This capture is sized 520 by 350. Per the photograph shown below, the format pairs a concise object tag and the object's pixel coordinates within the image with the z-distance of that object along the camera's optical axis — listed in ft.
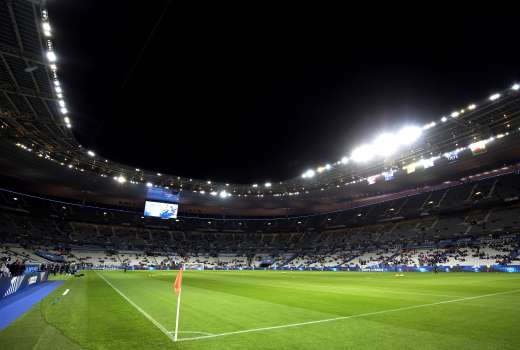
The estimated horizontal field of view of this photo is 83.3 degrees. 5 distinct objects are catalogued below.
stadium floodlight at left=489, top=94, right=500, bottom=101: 70.44
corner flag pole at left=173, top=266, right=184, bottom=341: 23.92
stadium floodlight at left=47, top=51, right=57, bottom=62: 59.57
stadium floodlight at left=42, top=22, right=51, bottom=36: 52.04
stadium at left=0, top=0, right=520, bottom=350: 26.08
